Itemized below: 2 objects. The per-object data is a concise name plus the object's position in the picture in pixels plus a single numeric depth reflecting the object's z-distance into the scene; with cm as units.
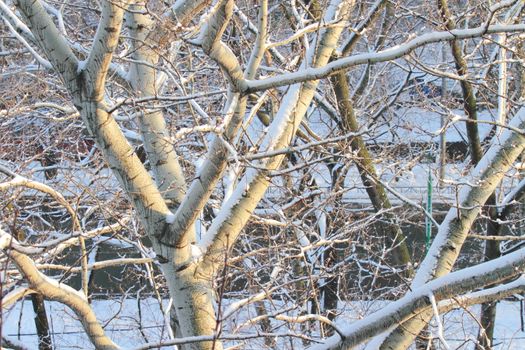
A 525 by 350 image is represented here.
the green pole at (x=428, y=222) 1636
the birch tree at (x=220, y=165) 868
